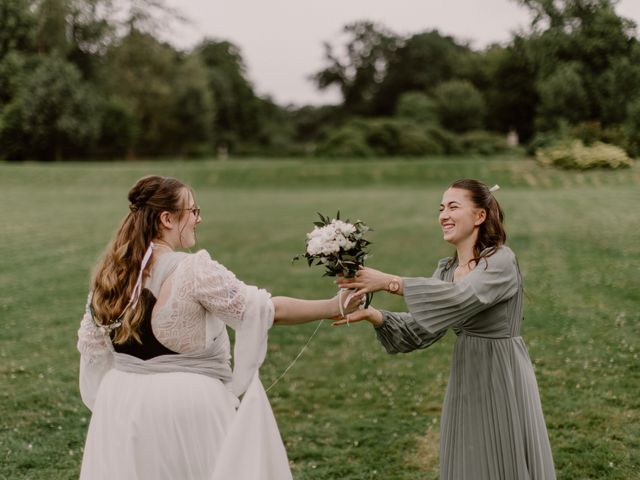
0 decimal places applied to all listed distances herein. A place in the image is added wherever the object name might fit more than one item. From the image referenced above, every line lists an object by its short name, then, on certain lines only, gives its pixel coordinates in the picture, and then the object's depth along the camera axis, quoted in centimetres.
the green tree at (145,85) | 4709
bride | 312
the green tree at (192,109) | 6131
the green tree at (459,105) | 4984
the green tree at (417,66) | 7906
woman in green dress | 339
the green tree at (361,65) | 8250
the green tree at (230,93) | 7750
